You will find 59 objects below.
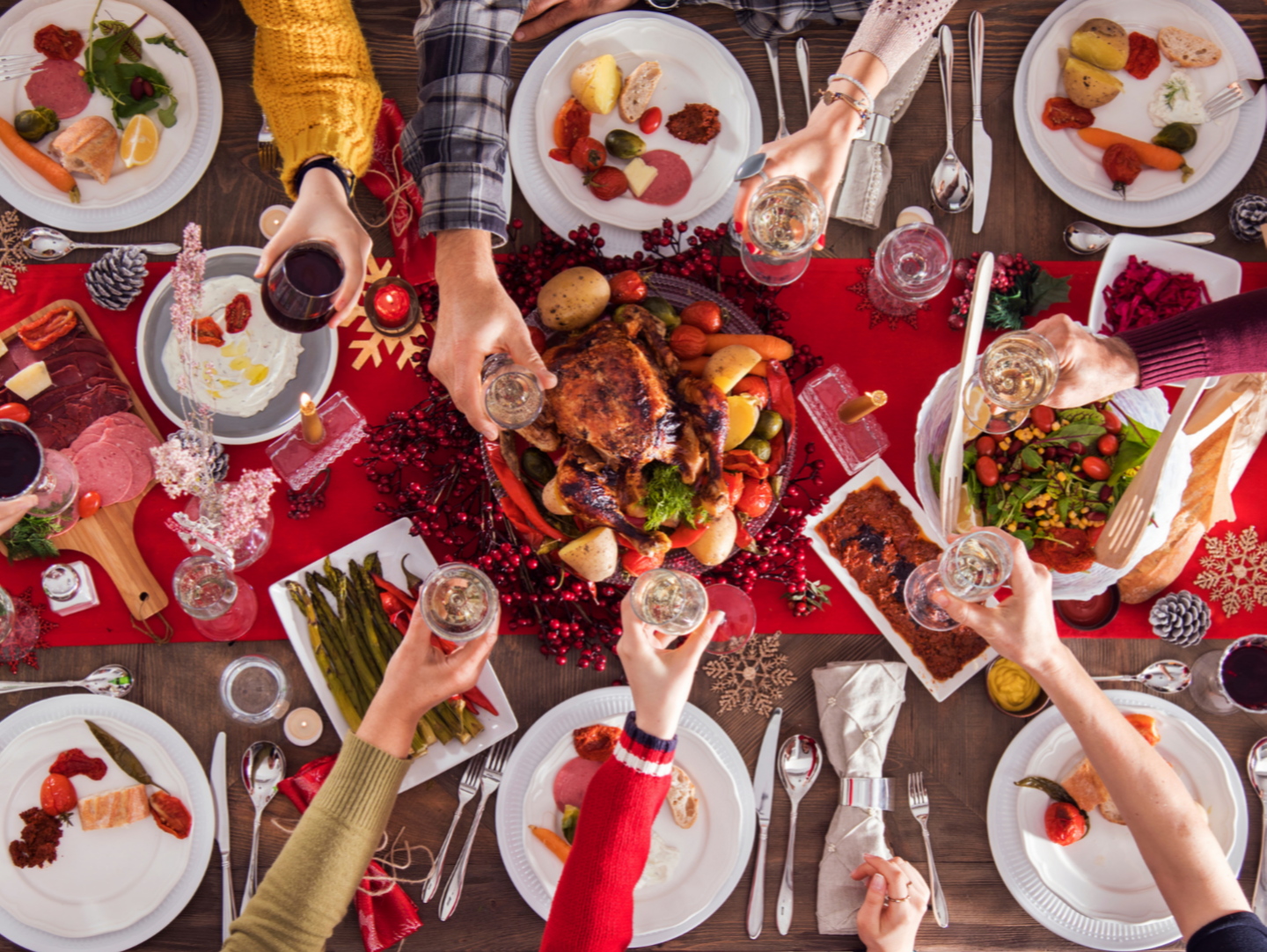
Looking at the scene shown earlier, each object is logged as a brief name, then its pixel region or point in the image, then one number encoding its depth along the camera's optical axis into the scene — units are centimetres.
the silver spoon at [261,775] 208
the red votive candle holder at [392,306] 205
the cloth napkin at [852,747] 208
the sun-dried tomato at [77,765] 206
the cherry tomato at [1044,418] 199
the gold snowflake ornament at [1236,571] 218
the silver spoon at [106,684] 210
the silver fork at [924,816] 211
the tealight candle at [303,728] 210
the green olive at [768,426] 192
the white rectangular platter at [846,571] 213
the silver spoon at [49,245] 212
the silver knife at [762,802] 210
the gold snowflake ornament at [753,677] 218
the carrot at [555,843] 206
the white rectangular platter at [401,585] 209
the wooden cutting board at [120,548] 208
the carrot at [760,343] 195
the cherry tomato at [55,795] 205
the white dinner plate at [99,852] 204
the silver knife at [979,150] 221
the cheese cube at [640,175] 210
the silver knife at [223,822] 206
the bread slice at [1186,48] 215
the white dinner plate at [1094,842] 209
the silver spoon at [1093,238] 217
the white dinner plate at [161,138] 210
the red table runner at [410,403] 214
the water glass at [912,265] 212
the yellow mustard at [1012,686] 212
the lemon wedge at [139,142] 211
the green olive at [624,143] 209
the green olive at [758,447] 192
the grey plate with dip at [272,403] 209
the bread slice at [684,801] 208
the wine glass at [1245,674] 204
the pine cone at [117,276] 208
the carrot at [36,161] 209
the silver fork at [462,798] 209
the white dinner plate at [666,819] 207
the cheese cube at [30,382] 205
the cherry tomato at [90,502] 204
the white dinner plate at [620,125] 212
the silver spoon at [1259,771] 211
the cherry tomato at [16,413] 203
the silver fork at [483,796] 209
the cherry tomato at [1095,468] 200
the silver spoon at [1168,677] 214
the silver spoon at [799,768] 213
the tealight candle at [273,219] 217
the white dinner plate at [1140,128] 216
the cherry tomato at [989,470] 201
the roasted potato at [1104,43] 213
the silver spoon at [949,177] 219
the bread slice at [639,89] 210
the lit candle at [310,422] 198
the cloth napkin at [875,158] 216
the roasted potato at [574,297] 188
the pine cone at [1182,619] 212
